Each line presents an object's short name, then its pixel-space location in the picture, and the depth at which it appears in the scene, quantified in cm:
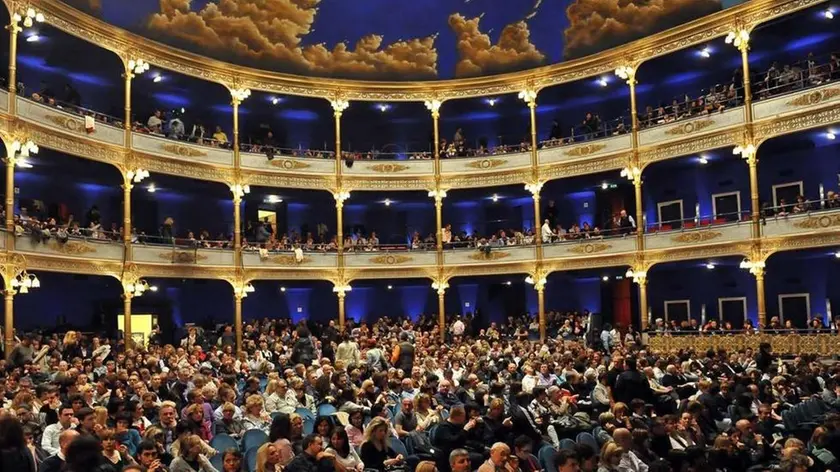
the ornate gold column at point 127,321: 2546
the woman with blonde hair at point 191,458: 808
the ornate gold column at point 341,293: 3148
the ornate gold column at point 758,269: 2577
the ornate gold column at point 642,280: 2884
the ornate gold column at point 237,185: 3011
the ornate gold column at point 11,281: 2155
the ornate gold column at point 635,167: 2914
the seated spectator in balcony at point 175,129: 2892
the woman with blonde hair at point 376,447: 894
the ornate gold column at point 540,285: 3103
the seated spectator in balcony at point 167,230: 2882
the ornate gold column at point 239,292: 2942
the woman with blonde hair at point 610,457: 833
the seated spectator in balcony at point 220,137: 3061
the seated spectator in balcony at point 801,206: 2527
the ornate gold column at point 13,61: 2231
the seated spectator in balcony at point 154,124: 2845
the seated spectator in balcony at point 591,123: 3195
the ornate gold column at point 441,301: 3225
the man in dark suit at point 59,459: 722
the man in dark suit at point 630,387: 1237
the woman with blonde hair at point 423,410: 1109
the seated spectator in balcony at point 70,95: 2639
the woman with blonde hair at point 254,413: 1080
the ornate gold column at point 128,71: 2677
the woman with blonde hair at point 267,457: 743
